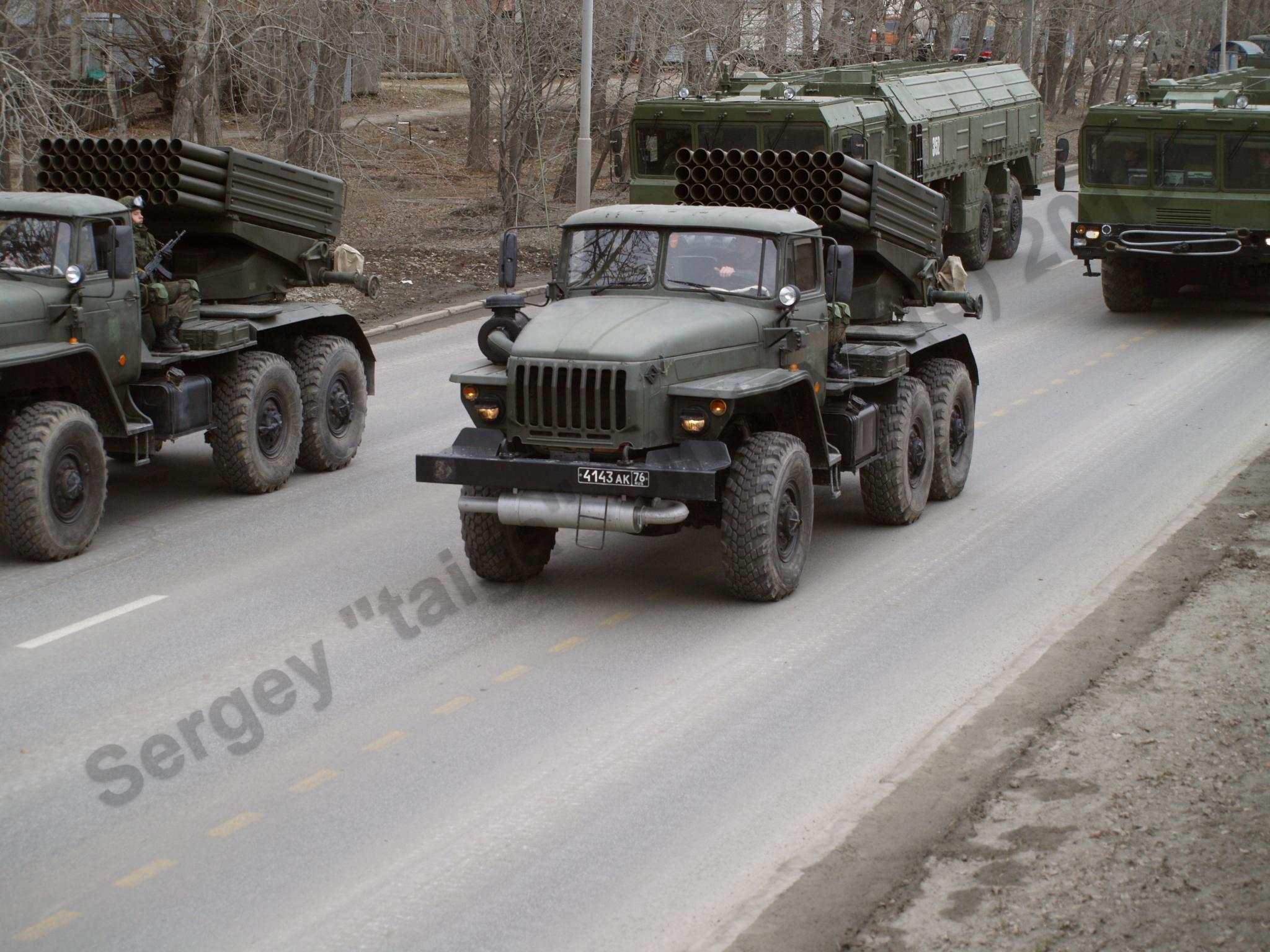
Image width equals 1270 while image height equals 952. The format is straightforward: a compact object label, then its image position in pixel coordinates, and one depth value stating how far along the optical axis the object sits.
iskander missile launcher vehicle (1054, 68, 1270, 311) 20.58
